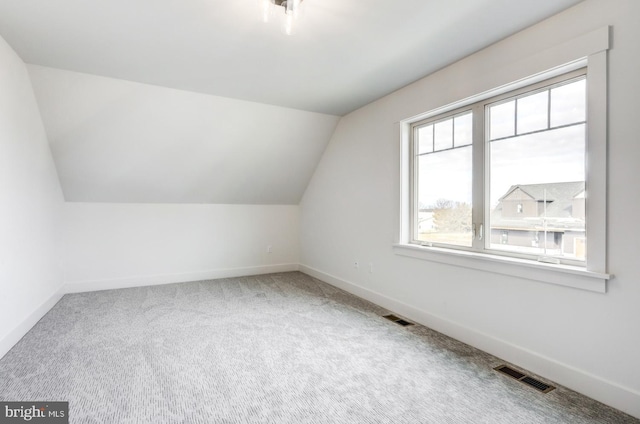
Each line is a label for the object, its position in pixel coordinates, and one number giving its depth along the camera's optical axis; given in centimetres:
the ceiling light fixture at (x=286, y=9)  209
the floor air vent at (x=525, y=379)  223
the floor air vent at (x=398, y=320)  340
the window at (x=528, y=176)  214
